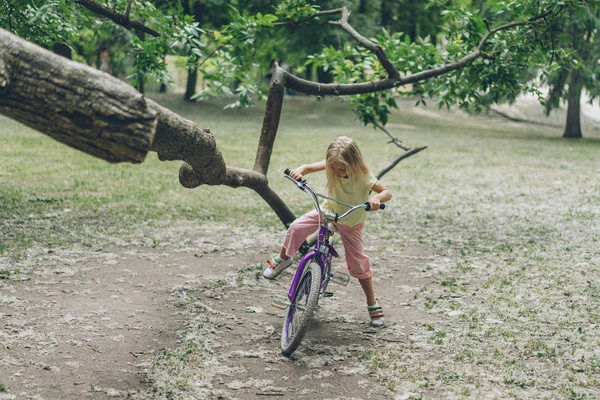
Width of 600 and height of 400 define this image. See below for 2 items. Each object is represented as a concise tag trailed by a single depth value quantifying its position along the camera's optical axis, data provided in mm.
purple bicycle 4926
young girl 5228
